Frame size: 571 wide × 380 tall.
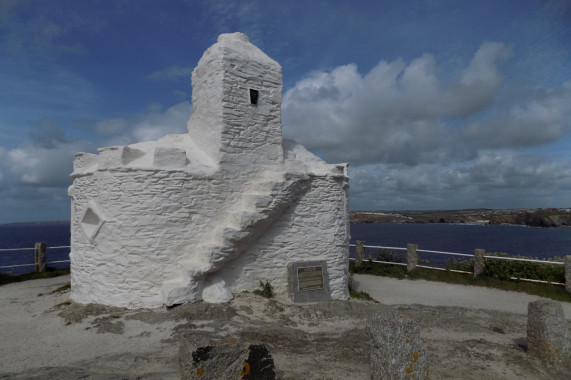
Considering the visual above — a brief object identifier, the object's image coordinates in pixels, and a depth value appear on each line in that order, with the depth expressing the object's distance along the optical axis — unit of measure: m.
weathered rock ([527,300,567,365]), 5.69
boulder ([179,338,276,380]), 3.35
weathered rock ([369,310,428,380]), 4.00
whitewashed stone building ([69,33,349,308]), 8.02
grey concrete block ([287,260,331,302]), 9.02
